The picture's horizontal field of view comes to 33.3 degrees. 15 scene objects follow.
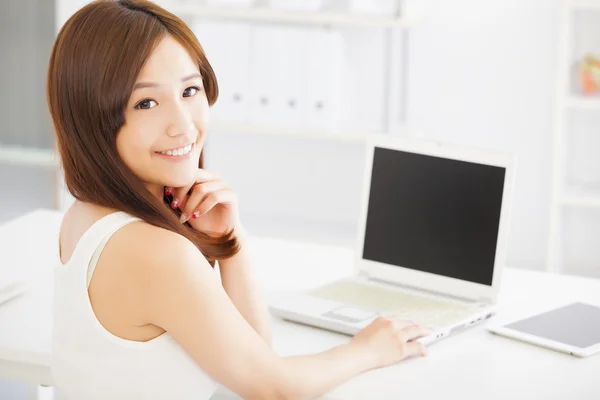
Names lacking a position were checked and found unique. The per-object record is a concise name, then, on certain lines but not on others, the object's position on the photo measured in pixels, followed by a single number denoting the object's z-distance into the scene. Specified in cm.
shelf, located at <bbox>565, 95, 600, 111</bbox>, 345
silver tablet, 181
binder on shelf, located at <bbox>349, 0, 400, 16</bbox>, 349
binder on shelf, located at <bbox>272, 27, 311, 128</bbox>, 350
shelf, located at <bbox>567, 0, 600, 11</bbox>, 343
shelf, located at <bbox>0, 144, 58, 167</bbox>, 386
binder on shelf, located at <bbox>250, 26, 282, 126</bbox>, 352
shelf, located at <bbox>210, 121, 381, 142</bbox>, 356
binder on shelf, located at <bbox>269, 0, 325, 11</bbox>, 352
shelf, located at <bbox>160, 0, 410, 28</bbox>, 350
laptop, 195
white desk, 163
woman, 146
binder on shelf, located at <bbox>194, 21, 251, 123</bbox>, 355
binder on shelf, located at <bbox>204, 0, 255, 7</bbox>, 358
